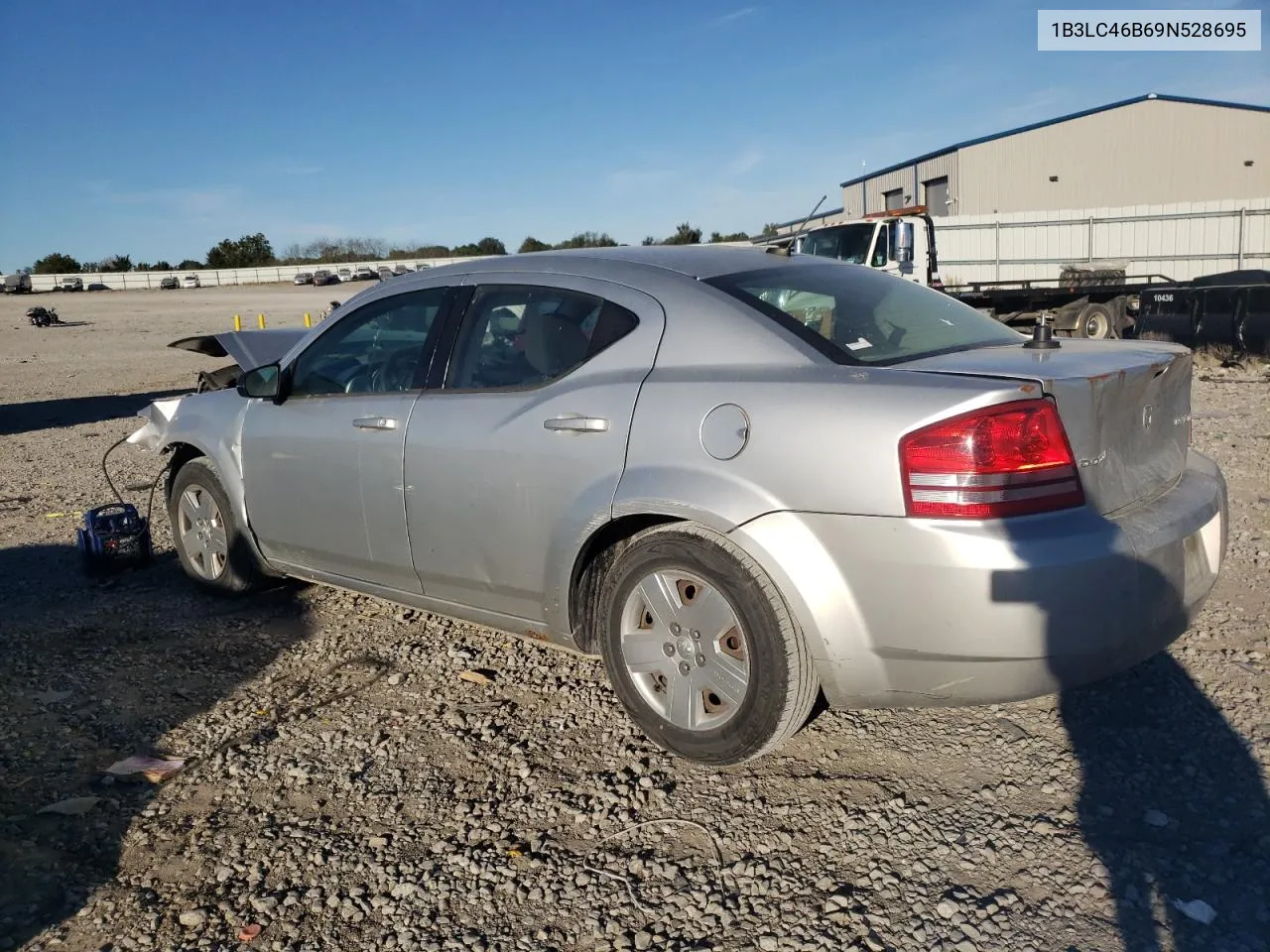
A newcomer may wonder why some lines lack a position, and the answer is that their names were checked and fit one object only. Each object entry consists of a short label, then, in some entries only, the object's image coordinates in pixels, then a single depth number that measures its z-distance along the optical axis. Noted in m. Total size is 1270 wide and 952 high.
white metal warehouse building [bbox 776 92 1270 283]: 36.16
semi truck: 16.42
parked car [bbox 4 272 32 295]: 68.94
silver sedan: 2.77
